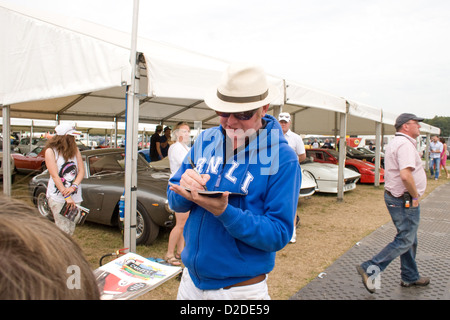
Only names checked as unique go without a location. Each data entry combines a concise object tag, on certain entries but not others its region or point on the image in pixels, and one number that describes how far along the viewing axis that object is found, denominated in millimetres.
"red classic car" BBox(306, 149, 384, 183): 11430
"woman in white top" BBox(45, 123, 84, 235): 3625
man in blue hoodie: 1386
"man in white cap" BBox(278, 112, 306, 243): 5059
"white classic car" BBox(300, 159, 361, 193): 9477
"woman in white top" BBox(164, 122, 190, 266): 3942
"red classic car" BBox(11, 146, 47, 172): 13086
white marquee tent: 3463
